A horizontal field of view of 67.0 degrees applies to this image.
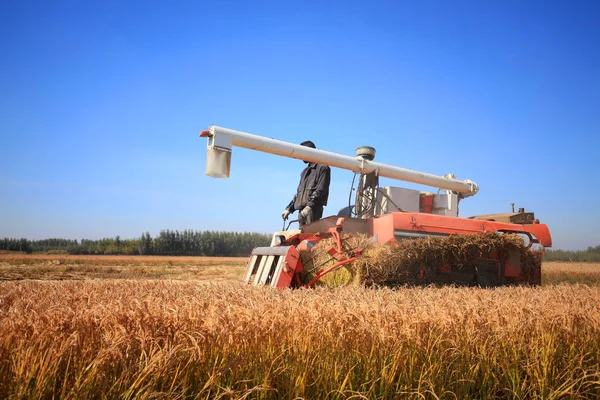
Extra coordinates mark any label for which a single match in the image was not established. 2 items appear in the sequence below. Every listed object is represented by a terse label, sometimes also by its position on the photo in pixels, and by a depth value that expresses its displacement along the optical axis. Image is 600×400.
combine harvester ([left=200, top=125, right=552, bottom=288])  6.32
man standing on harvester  7.48
